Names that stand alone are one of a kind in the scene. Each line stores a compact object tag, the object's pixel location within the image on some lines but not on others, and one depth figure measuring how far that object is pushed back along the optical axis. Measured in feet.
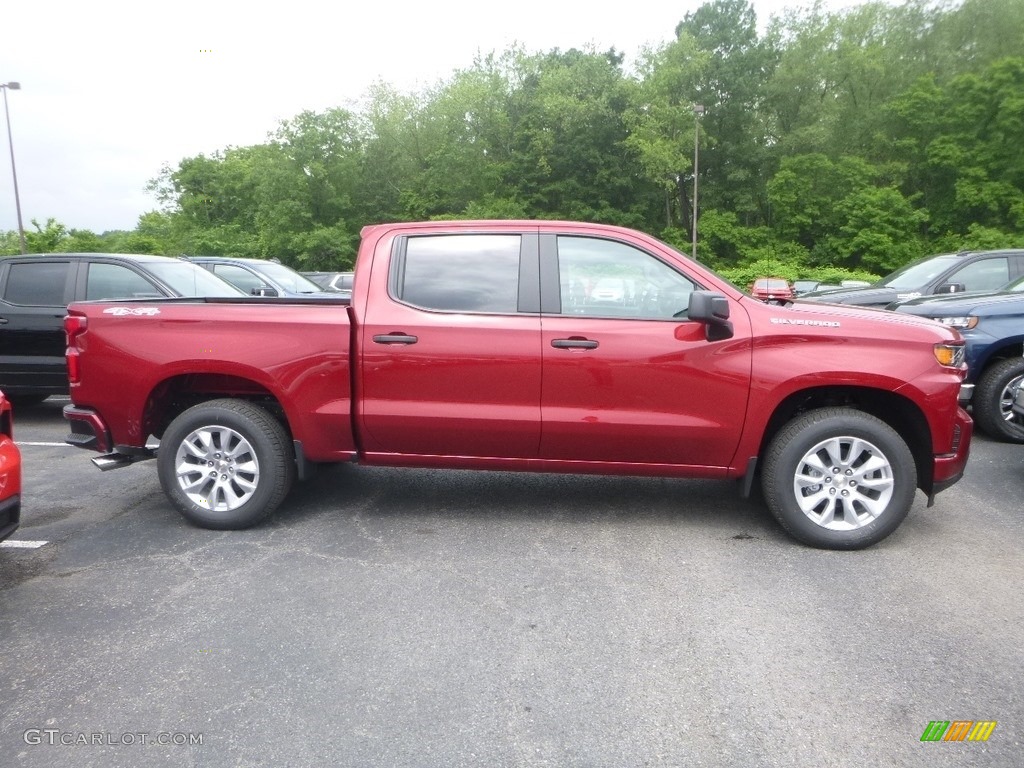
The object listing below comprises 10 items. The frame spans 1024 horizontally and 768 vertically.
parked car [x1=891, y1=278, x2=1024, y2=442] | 23.34
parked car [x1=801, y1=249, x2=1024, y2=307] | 32.42
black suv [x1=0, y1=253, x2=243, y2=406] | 25.94
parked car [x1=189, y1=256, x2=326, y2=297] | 40.91
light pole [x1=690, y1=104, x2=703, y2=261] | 121.48
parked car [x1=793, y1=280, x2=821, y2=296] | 66.08
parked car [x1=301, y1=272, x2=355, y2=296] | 66.95
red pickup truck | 14.71
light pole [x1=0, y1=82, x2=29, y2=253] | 110.35
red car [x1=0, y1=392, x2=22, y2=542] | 11.86
